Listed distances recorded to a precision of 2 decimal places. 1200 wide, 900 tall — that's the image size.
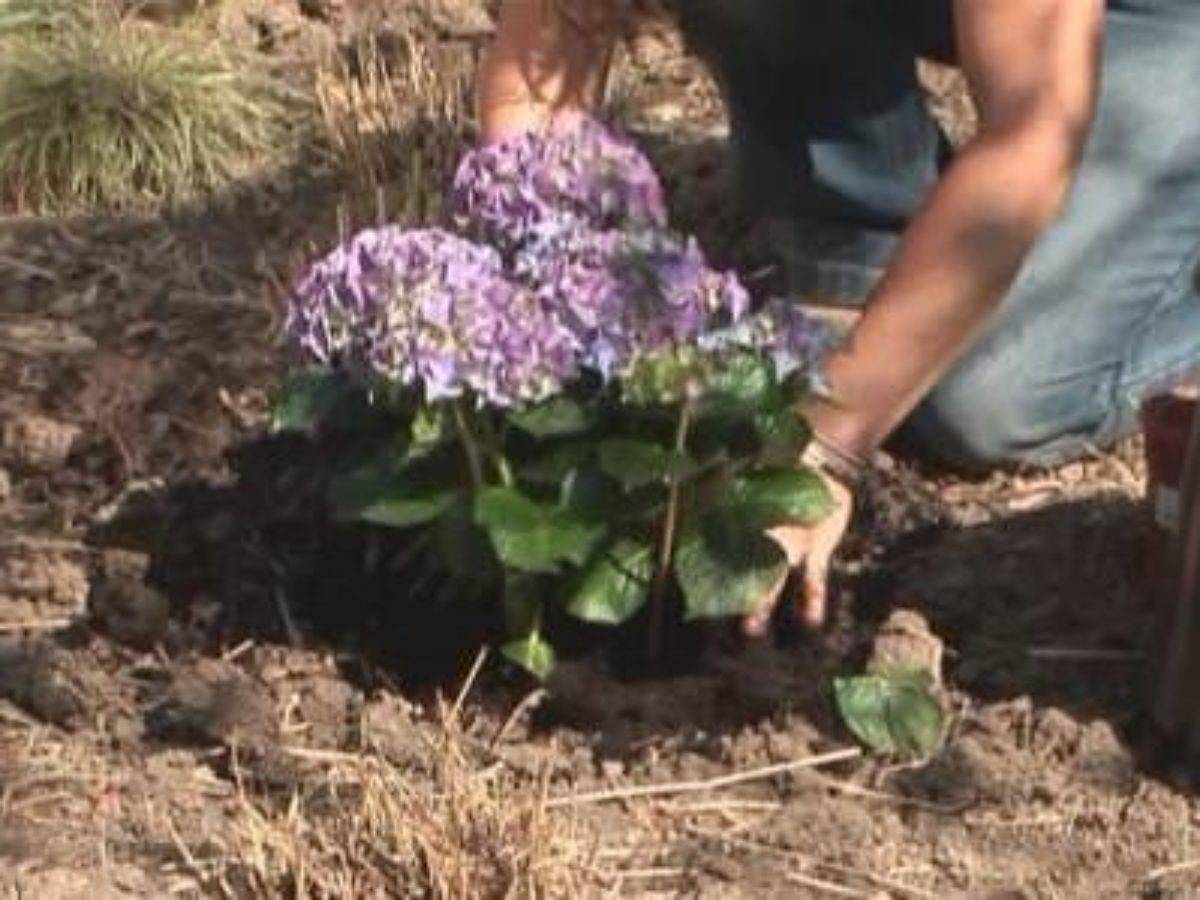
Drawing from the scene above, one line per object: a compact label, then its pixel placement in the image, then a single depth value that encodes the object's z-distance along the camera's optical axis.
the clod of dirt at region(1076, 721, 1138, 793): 3.49
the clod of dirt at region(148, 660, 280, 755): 3.56
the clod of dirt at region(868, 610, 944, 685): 3.59
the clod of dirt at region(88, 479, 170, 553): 3.94
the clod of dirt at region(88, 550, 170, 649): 3.74
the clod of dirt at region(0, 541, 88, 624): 3.84
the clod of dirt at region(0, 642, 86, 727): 3.60
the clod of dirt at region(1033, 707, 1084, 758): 3.54
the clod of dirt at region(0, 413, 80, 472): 4.17
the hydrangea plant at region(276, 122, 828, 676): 3.37
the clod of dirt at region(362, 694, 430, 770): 3.47
